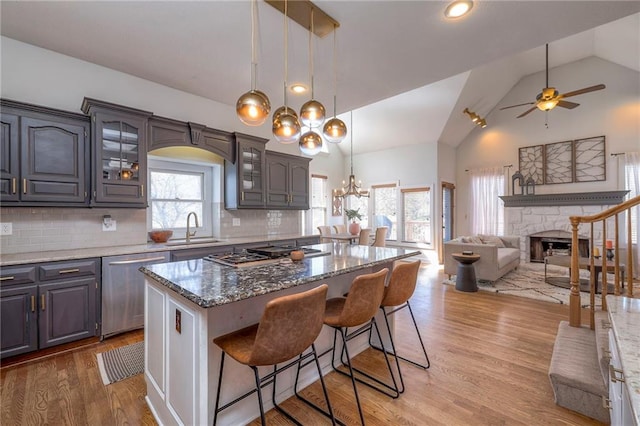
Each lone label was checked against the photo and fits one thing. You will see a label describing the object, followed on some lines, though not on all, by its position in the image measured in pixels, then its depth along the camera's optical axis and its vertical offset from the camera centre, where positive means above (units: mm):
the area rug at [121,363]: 2250 -1280
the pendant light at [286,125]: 2178 +672
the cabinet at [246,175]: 4160 +560
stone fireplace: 6062 -159
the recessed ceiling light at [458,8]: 2180 +1606
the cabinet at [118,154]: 2918 +643
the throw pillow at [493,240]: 6188 -631
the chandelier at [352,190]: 5730 +449
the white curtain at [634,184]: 5590 +546
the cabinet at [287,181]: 4625 +536
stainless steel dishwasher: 2773 -799
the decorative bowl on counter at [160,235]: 3500 -279
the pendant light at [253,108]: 1933 +721
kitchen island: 1367 -622
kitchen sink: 3541 -389
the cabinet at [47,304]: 2320 -792
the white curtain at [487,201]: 7355 +272
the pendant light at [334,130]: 2482 +719
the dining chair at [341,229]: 7203 -437
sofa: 4797 -796
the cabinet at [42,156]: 2510 +537
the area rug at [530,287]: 4177 -1274
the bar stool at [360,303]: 1709 -573
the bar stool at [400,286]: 2127 -569
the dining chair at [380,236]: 6262 -537
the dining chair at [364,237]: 6020 -532
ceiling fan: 4466 +1814
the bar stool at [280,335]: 1281 -591
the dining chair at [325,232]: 6193 -458
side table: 4598 -1008
